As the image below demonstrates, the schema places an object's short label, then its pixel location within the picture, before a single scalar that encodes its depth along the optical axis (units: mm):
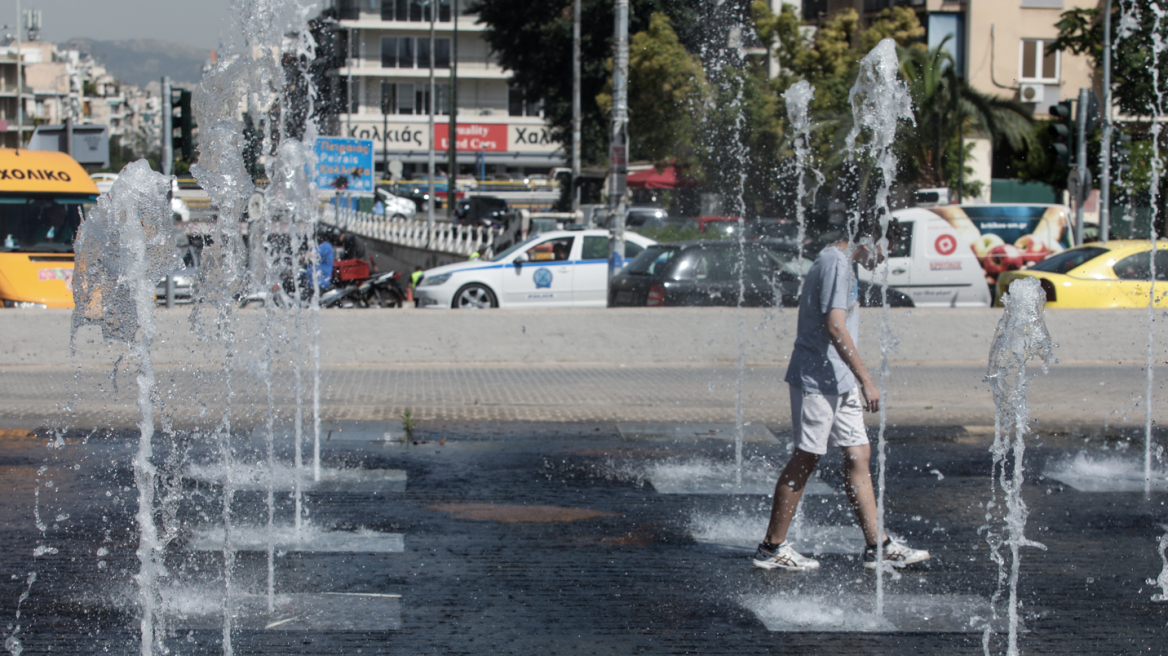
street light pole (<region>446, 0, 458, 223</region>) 43719
